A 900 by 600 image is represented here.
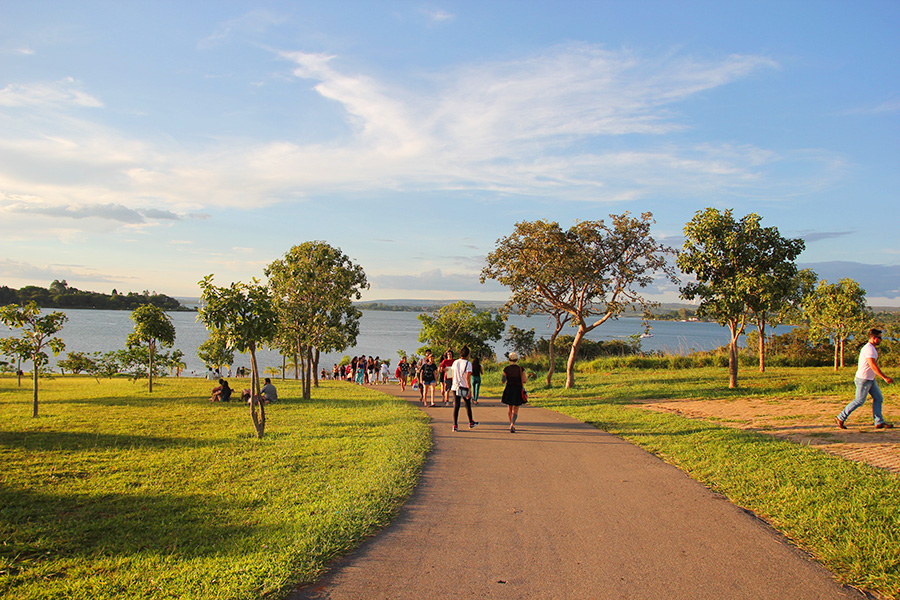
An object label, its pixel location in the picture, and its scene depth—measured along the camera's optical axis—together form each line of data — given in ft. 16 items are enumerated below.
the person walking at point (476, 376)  43.83
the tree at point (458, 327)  104.78
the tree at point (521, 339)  153.58
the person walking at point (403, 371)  72.38
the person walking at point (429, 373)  51.21
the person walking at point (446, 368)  49.21
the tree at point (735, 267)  52.34
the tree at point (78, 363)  78.28
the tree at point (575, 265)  58.03
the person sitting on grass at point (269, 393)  54.03
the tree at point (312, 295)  60.70
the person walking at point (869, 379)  30.78
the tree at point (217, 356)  89.59
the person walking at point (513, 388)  34.32
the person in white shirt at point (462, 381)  36.04
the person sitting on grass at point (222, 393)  55.11
